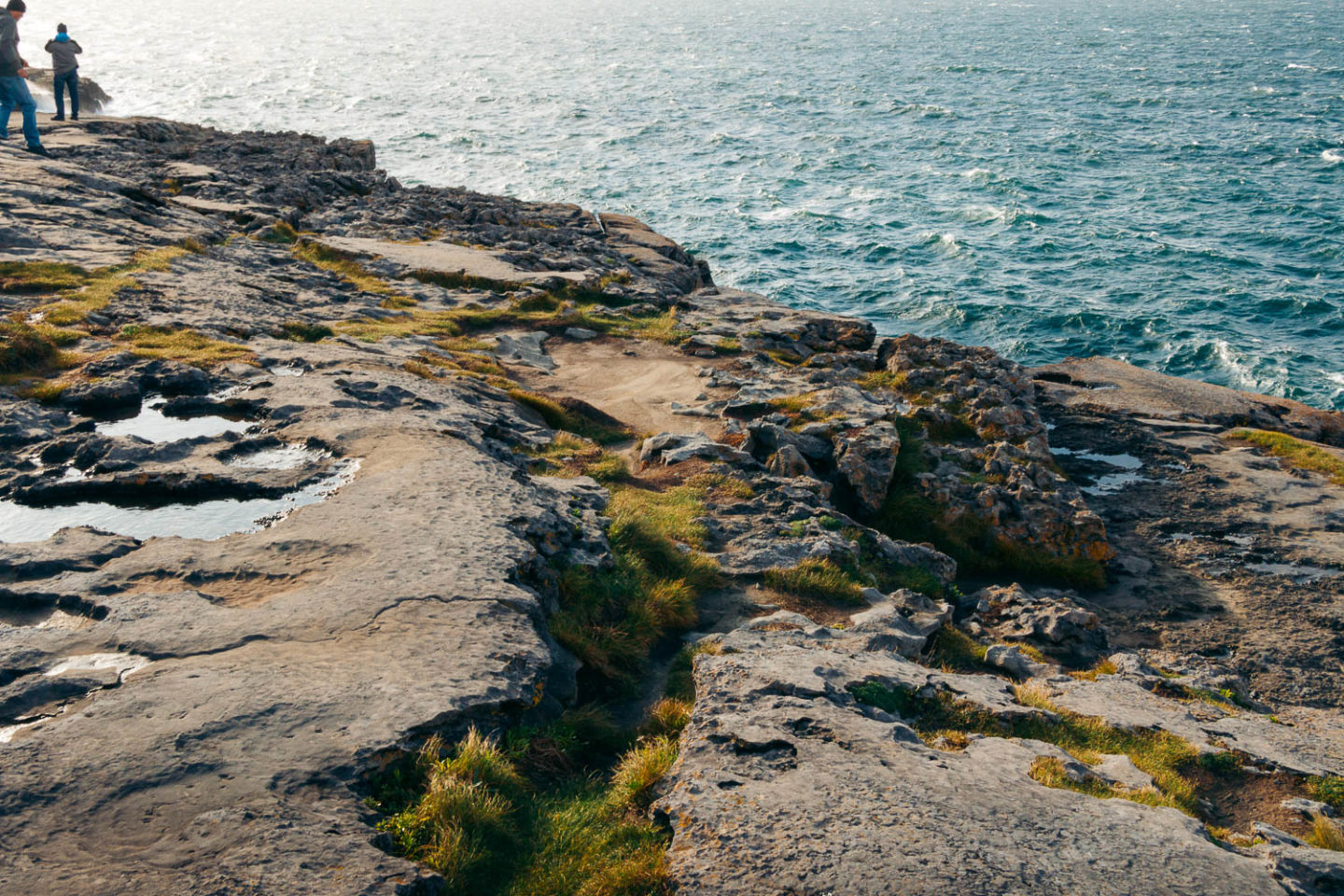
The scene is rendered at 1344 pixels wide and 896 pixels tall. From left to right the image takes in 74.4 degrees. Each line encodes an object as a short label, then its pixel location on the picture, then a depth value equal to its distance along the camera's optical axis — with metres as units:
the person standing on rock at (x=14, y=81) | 24.53
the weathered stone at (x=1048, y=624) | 14.34
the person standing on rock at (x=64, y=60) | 33.88
